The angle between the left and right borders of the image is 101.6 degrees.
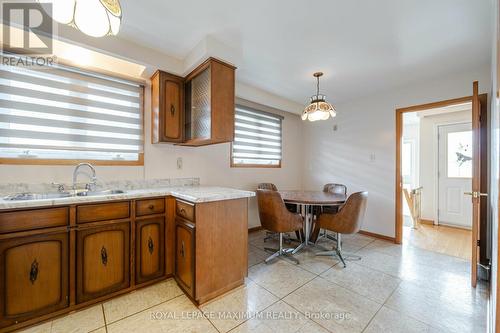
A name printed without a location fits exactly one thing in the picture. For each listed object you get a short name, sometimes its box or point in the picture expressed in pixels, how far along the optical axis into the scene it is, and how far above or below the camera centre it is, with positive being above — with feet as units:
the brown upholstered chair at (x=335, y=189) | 11.04 -1.20
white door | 12.94 -0.41
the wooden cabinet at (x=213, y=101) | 6.91 +2.32
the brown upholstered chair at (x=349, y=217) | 7.99 -1.99
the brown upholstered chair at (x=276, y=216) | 8.14 -1.99
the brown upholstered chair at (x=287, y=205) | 10.11 -2.06
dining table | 8.19 -1.37
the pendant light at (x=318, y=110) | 8.64 +2.45
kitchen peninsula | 4.73 -2.19
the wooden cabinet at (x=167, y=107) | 7.56 +2.28
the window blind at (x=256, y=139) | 11.51 +1.73
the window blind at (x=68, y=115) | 5.92 +1.70
